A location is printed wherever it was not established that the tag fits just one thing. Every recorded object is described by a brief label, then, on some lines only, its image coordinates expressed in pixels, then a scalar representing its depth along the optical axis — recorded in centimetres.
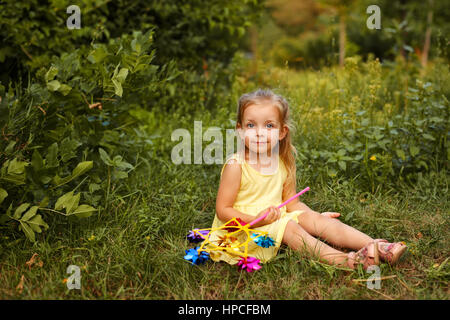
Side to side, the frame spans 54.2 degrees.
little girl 211
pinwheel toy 202
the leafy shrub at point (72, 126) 207
